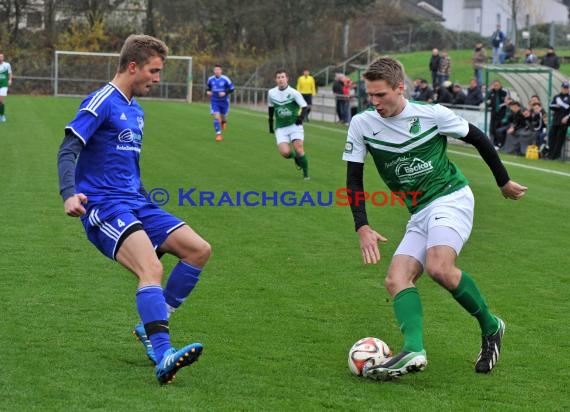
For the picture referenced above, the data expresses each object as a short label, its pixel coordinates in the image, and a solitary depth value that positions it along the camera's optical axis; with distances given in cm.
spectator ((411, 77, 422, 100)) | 2988
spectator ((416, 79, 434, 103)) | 2922
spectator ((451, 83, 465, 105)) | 2803
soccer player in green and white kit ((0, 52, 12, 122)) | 2961
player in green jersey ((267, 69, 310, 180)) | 1802
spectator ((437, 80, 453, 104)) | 2847
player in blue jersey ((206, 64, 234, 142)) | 2727
